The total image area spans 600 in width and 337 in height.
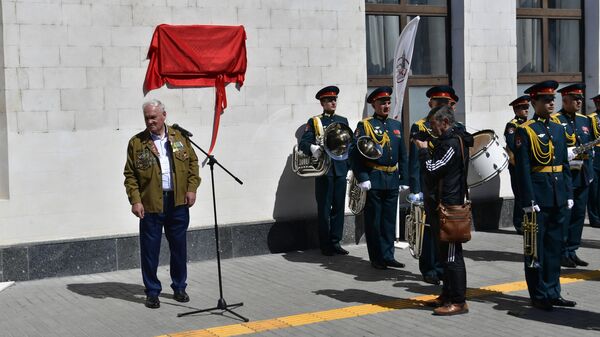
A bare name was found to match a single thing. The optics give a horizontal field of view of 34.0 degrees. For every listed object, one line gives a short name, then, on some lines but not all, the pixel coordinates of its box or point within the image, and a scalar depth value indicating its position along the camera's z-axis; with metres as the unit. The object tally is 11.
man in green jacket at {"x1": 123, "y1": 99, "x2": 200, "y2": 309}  9.43
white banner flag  12.36
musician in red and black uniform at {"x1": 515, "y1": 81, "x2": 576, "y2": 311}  9.01
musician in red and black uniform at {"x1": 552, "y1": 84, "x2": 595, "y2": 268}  11.45
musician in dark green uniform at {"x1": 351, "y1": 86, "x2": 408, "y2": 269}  11.18
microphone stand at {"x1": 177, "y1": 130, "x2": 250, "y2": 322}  9.01
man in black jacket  8.71
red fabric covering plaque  11.53
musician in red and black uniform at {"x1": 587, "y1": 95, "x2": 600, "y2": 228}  14.12
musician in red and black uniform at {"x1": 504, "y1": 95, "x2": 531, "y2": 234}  13.60
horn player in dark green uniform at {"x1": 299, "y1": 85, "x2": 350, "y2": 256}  12.21
